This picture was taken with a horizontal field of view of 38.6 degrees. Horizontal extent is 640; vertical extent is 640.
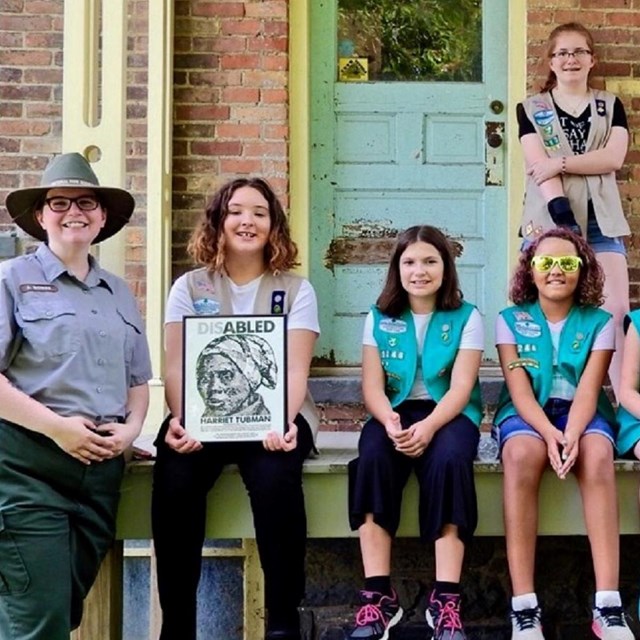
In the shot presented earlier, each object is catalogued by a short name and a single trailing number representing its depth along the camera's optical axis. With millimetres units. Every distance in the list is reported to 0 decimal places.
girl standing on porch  3648
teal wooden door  4762
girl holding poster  2676
